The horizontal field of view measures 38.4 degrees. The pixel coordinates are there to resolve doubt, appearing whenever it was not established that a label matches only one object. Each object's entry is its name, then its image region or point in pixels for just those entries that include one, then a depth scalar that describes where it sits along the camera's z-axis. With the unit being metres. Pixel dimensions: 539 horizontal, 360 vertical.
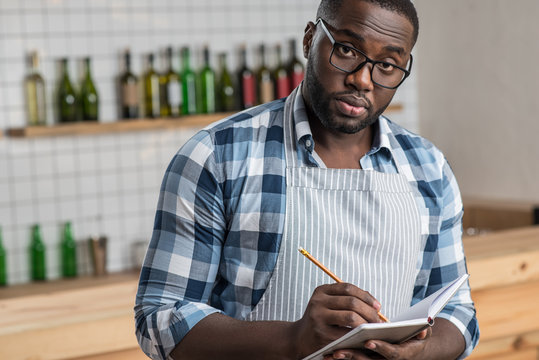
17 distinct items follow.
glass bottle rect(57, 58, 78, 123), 3.53
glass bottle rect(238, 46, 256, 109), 3.78
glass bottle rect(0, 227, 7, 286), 3.47
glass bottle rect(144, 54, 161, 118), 3.67
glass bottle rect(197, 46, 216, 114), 3.74
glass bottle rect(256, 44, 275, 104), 3.80
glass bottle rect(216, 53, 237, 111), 3.82
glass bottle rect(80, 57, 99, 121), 3.59
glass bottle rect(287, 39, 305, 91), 3.88
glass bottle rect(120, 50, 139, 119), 3.60
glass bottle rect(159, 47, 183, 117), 3.58
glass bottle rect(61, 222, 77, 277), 3.58
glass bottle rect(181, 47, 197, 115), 3.67
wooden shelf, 3.37
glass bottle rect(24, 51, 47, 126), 3.48
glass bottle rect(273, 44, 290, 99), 3.84
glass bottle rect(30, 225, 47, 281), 3.53
